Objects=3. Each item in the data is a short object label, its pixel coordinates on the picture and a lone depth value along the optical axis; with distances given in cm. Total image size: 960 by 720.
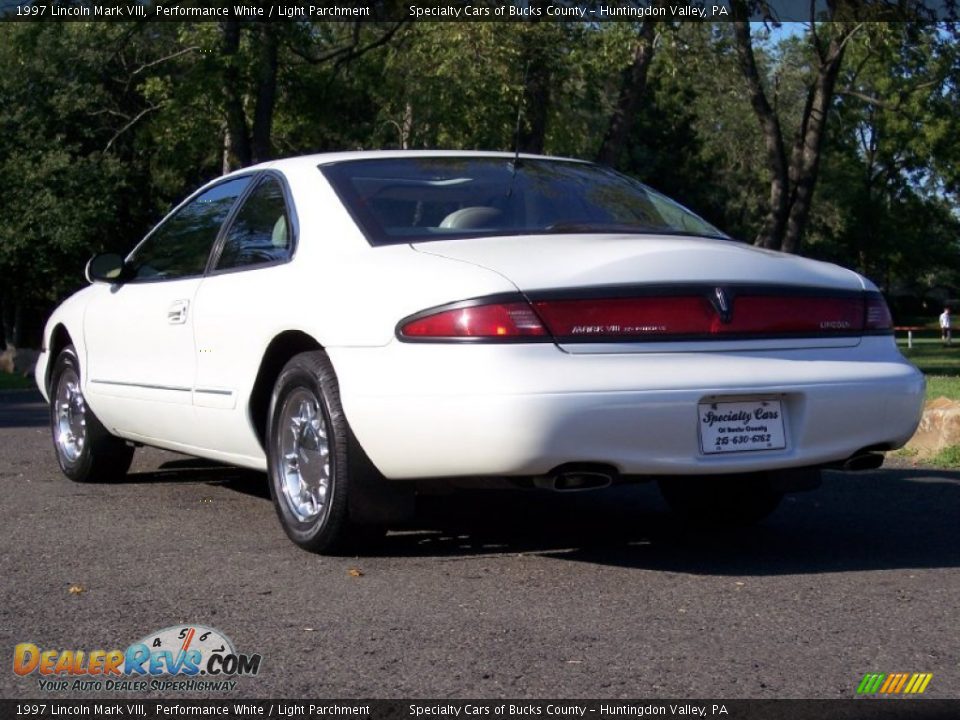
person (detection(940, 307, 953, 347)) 4616
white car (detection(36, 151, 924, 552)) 468
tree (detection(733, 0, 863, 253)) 2145
